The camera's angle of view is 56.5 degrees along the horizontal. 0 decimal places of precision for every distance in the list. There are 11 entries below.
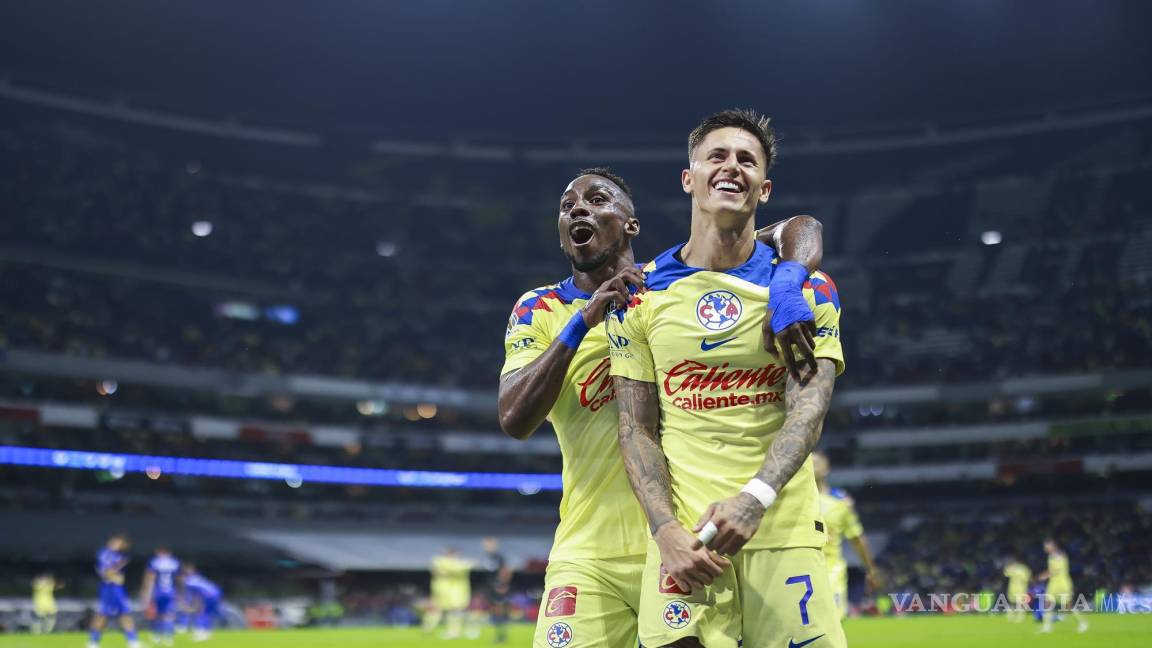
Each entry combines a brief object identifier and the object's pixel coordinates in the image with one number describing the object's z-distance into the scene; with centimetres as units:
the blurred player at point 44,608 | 3438
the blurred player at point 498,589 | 2336
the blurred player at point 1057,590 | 2266
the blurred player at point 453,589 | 2958
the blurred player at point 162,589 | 2378
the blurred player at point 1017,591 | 2786
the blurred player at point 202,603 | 2588
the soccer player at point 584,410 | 443
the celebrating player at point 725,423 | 350
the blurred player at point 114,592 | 2178
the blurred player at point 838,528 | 1380
